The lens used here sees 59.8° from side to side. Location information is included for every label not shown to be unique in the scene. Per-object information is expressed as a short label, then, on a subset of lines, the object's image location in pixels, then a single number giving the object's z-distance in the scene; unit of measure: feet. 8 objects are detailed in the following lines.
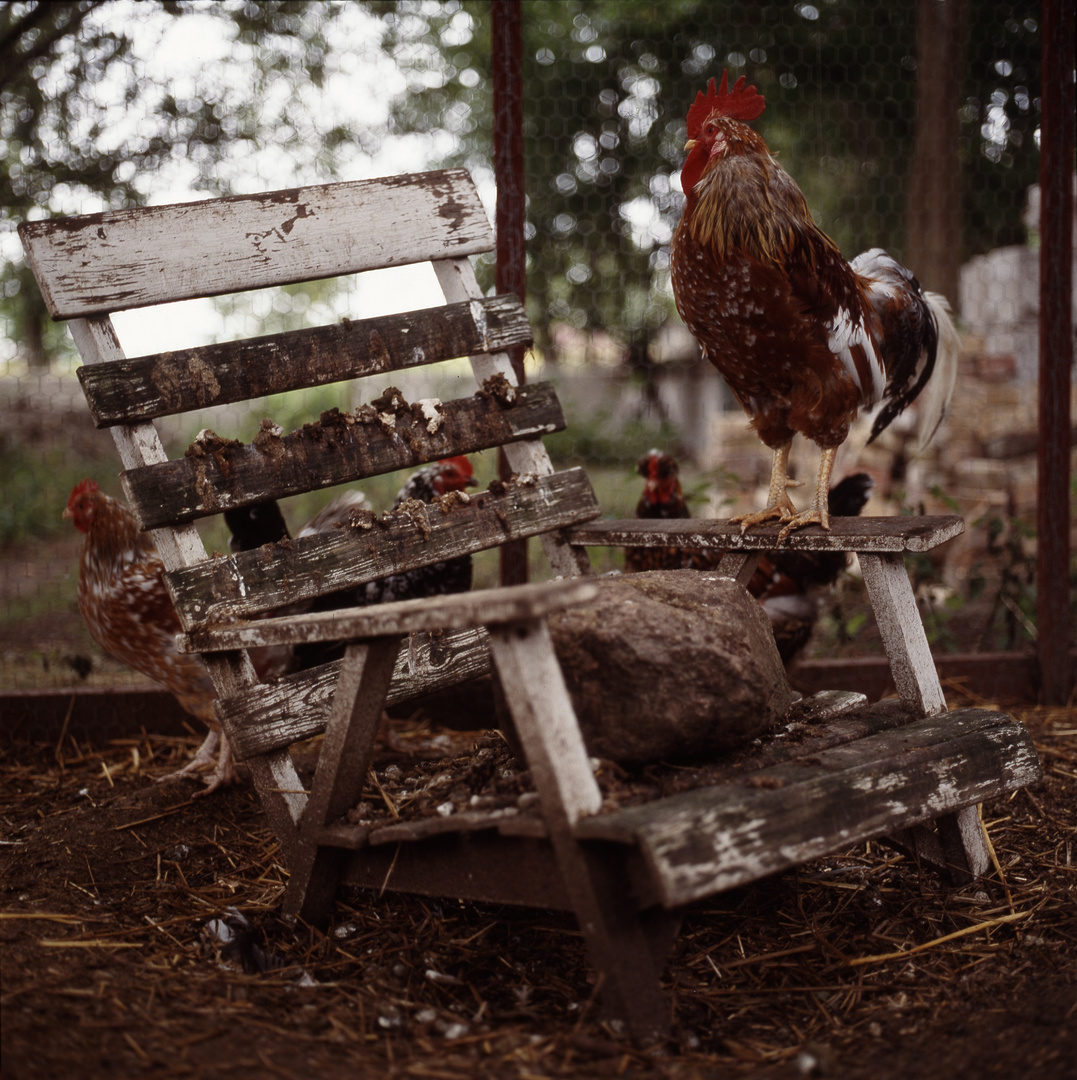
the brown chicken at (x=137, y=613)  8.80
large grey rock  5.34
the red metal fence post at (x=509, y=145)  9.77
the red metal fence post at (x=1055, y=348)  10.37
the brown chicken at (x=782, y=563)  10.40
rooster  7.48
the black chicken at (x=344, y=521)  9.44
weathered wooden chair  4.67
